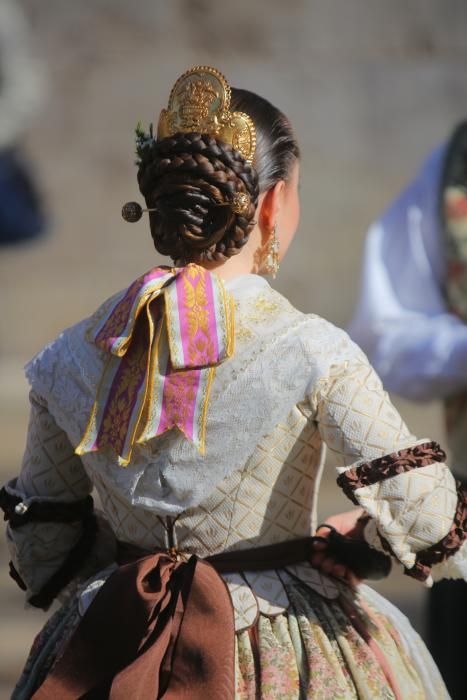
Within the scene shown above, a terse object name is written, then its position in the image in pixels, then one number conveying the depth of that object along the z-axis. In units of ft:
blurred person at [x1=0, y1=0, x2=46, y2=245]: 52.58
